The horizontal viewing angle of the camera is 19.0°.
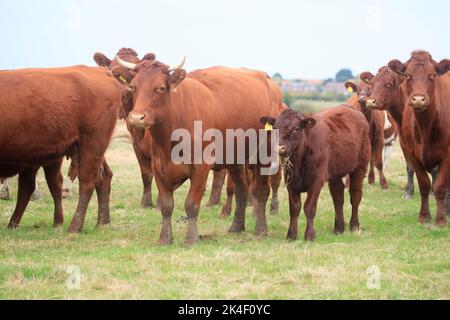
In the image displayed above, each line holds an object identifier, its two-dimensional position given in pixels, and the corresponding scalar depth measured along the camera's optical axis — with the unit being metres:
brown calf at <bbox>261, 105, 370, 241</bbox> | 16.09
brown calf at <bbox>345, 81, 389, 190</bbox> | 24.43
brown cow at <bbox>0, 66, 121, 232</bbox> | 16.64
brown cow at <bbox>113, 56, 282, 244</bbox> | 15.35
